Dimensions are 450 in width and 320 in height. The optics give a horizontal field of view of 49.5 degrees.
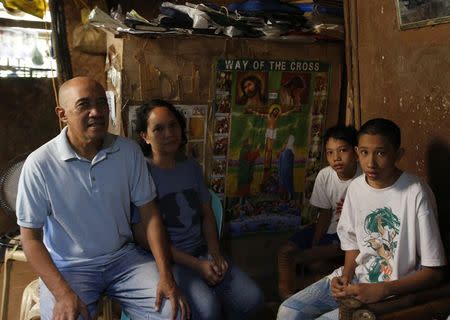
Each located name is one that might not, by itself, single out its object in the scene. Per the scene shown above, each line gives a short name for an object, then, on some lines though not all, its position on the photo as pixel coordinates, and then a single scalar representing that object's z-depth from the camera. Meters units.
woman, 2.48
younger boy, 2.81
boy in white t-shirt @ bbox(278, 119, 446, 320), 2.01
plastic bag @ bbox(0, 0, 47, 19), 3.43
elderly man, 2.21
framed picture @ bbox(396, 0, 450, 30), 2.32
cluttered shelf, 2.98
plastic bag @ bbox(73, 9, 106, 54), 3.67
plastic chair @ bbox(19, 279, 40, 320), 2.63
